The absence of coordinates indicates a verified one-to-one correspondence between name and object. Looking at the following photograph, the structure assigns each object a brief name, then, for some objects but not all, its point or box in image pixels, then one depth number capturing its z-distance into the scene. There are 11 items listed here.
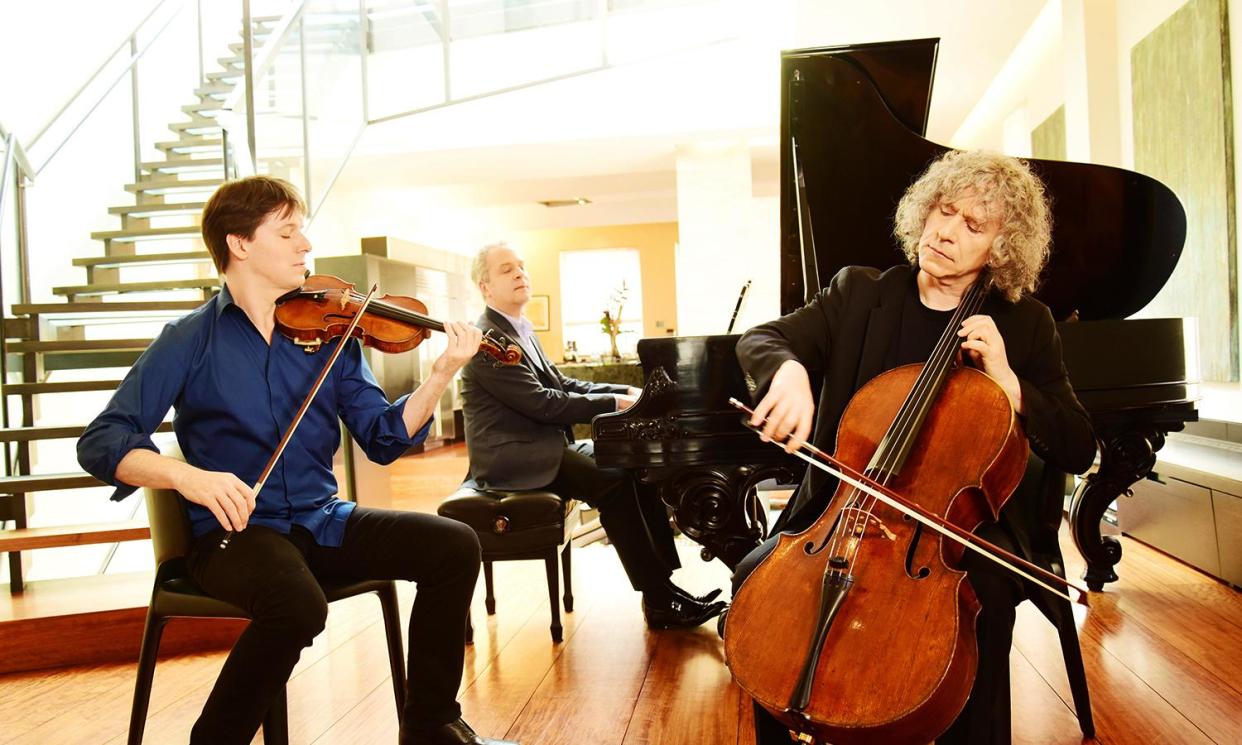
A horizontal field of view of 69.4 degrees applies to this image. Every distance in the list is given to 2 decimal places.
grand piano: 2.06
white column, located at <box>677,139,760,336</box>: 6.96
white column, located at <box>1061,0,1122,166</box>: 4.09
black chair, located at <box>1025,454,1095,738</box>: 1.64
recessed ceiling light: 9.94
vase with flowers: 5.95
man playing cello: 1.35
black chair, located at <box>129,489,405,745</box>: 1.57
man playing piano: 2.62
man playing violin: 1.60
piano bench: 2.45
